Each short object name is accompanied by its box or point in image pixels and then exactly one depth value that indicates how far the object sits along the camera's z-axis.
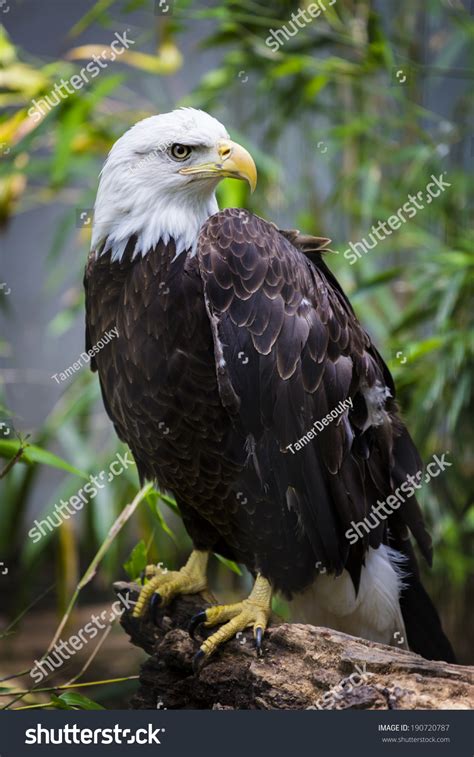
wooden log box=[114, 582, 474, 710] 4.73
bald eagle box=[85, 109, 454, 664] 4.78
